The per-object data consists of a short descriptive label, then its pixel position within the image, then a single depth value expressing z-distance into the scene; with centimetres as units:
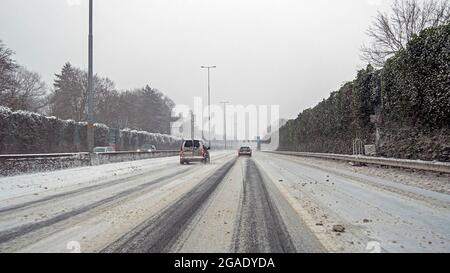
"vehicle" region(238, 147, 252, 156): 4502
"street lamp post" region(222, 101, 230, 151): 9378
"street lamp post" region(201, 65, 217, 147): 6415
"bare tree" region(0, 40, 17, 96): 3654
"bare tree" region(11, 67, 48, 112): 6488
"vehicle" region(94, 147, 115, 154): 3484
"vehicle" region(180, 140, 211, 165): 2488
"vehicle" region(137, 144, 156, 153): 5179
